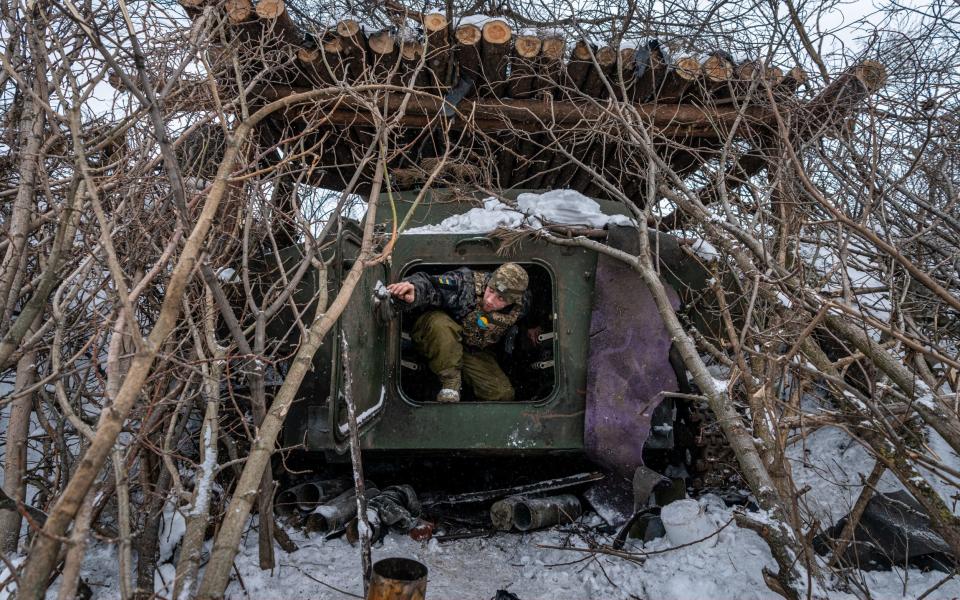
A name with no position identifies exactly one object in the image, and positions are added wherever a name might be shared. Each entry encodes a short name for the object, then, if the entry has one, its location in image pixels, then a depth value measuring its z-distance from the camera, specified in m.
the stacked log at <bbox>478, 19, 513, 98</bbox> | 4.71
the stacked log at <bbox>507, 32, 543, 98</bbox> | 4.81
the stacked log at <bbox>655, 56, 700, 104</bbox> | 5.05
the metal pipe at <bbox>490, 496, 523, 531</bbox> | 4.25
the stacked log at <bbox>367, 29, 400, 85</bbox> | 4.69
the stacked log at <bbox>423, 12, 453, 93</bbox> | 4.58
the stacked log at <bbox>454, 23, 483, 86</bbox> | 4.68
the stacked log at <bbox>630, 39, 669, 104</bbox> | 4.96
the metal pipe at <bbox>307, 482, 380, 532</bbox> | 4.06
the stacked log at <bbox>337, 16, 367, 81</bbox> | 4.56
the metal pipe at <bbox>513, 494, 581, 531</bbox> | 4.25
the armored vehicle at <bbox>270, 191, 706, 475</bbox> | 4.44
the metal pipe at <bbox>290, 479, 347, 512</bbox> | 4.43
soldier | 4.83
